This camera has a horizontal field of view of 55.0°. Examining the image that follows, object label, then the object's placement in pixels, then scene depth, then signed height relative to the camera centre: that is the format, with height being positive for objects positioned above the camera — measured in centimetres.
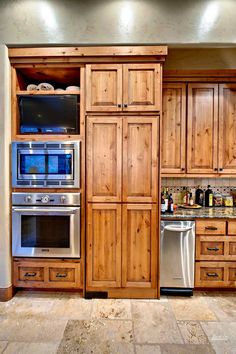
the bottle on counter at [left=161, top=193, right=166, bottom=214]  264 -39
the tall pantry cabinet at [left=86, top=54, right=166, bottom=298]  233 -5
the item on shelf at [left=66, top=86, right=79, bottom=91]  246 +92
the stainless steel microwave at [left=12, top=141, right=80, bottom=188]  235 +8
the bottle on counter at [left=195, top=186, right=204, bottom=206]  303 -31
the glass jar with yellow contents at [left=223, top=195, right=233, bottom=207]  302 -37
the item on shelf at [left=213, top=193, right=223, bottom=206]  304 -36
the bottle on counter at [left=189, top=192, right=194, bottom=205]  299 -34
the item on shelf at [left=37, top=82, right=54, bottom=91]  250 +94
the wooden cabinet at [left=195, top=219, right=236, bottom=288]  245 -86
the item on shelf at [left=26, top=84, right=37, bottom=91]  251 +93
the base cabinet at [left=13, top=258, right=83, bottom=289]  242 -109
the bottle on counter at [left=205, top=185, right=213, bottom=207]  300 -33
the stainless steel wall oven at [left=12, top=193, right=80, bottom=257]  238 -56
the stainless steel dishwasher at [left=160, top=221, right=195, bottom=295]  242 -87
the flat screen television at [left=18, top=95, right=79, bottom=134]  239 +62
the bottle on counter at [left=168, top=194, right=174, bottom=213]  263 -40
